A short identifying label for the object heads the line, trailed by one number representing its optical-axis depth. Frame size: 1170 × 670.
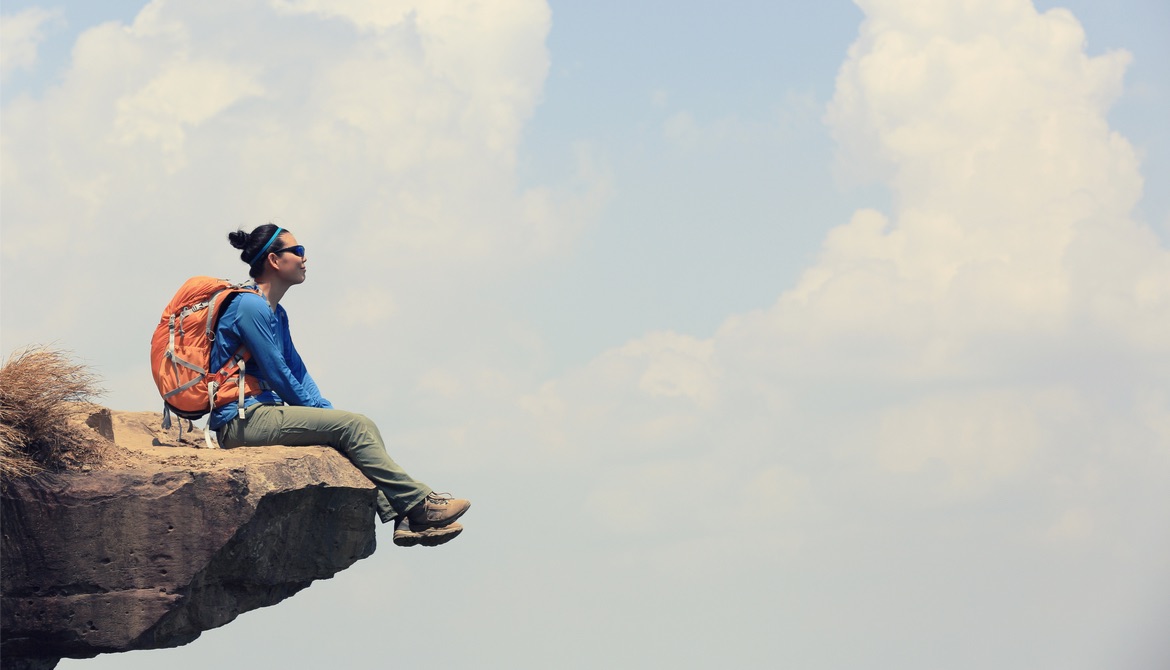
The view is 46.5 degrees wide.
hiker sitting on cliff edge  11.39
